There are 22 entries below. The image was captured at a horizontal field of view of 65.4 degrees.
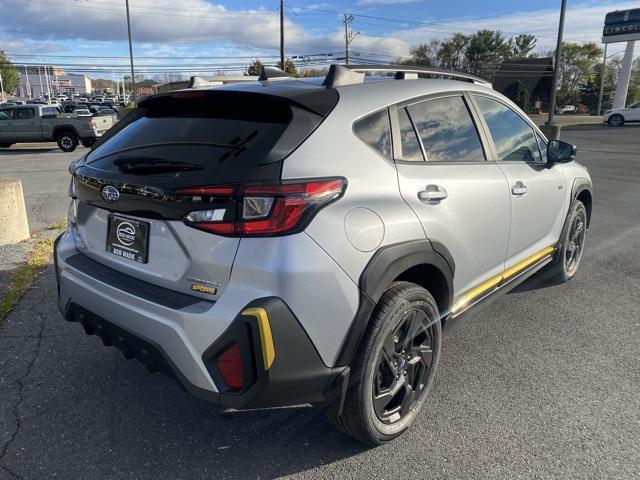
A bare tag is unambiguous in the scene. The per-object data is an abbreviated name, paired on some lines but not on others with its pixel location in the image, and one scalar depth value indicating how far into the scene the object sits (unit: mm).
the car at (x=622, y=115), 30803
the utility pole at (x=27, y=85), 119812
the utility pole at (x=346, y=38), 60006
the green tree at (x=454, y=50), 77812
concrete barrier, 5422
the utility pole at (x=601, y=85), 59188
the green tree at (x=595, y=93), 66250
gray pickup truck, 18328
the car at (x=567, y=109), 66812
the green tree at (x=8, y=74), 85312
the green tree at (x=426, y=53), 78812
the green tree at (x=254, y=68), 53950
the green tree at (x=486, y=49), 76000
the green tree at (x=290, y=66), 48350
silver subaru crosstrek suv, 1945
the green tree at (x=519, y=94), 51812
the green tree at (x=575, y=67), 71812
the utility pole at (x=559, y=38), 21000
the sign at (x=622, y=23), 40156
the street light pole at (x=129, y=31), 41644
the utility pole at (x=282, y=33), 35312
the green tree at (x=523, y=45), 80312
